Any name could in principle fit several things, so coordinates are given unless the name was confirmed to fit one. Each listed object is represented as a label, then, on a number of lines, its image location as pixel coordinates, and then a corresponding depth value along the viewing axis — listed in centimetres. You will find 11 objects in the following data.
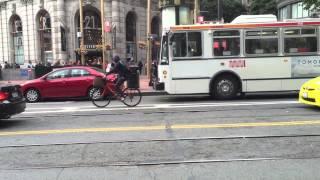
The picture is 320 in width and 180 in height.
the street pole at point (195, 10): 3390
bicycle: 1599
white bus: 1741
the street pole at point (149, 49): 2733
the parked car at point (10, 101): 1188
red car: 2023
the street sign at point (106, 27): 3409
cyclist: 1612
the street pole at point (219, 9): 3028
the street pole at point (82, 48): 3353
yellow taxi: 1316
